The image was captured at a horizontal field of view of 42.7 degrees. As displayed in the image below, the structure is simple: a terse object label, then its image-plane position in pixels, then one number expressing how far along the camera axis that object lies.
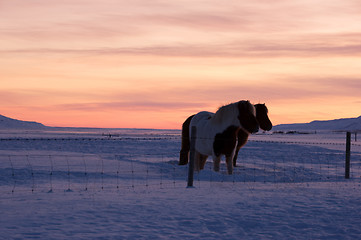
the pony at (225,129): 13.41
